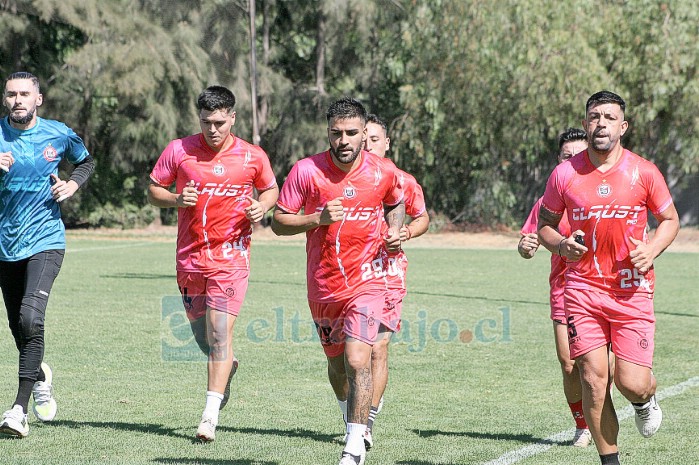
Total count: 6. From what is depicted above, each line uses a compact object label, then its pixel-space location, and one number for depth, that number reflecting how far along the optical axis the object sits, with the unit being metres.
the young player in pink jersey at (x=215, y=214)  14.80
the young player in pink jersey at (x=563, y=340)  13.95
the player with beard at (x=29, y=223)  14.77
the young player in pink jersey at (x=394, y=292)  14.14
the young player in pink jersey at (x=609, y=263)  11.82
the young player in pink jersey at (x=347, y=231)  13.09
